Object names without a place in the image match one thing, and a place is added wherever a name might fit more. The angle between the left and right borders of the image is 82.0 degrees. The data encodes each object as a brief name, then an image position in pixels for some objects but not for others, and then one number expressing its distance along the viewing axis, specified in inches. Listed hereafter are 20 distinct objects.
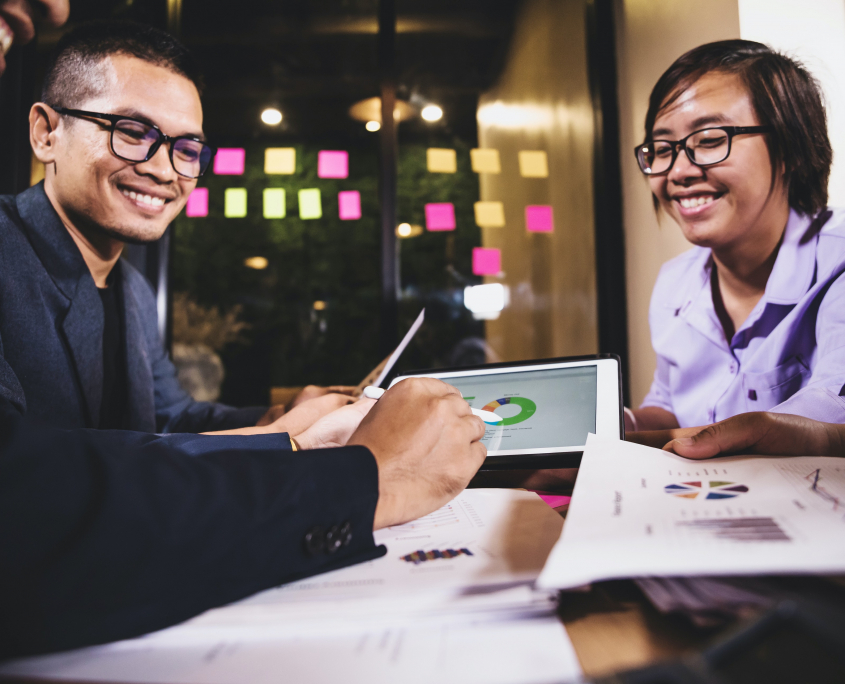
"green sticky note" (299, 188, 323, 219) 95.7
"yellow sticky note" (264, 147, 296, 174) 93.6
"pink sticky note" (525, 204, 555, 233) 89.1
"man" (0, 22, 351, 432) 40.2
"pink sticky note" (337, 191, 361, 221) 98.5
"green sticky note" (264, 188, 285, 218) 93.9
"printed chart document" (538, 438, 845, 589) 12.1
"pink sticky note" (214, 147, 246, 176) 93.9
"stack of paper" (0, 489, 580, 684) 11.2
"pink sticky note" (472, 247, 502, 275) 93.7
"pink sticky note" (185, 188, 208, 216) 93.7
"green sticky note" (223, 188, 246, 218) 96.3
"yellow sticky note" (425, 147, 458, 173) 92.3
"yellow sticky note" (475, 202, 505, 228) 93.0
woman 34.5
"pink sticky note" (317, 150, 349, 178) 92.2
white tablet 29.2
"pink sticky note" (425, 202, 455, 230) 93.8
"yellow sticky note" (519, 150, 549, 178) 91.1
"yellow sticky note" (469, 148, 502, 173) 93.3
